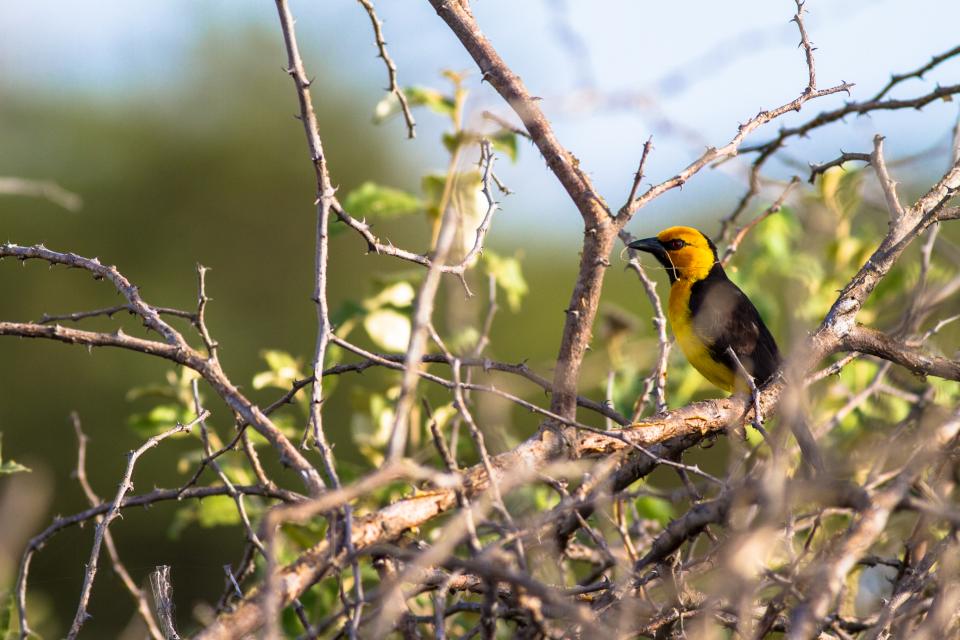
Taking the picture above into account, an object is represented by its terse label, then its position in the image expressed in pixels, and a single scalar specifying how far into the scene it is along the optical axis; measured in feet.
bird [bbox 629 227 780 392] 33.71
